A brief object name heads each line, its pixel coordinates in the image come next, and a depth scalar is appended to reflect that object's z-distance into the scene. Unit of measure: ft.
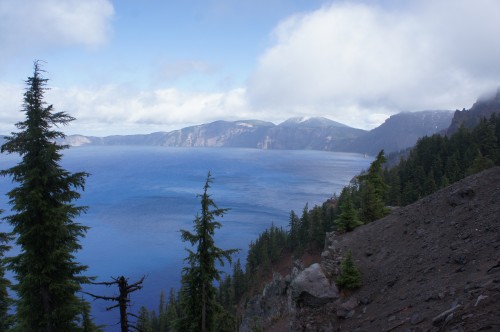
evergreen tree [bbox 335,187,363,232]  94.12
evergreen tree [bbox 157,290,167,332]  183.19
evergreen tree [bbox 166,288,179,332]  167.66
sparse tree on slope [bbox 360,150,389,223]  107.14
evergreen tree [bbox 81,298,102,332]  44.31
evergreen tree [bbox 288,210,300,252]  253.12
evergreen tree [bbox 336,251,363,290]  54.39
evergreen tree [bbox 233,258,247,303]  225.35
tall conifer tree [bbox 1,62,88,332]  40.70
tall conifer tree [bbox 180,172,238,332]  51.29
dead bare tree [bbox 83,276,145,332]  26.89
